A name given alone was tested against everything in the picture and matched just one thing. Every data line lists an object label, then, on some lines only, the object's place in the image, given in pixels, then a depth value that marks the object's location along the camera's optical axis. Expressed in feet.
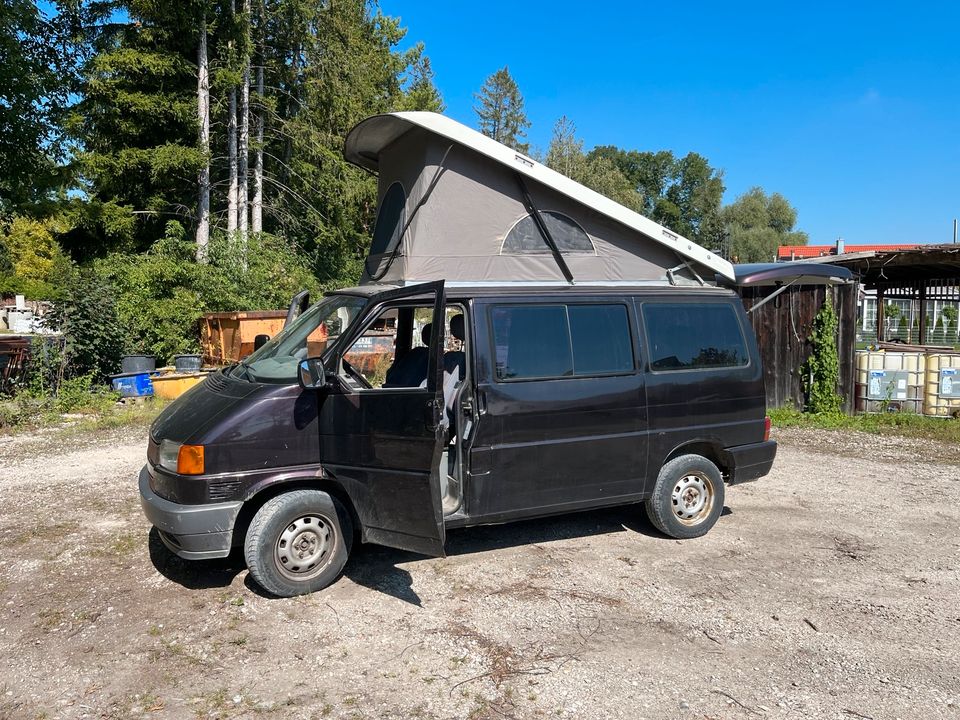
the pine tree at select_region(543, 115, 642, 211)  166.50
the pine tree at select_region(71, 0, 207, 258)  60.08
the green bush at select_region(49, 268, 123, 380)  42.06
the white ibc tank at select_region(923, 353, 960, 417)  36.35
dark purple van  14.10
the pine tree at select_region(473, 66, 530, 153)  191.72
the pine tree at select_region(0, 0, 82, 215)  42.27
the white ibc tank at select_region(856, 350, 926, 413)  37.29
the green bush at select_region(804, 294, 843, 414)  37.35
